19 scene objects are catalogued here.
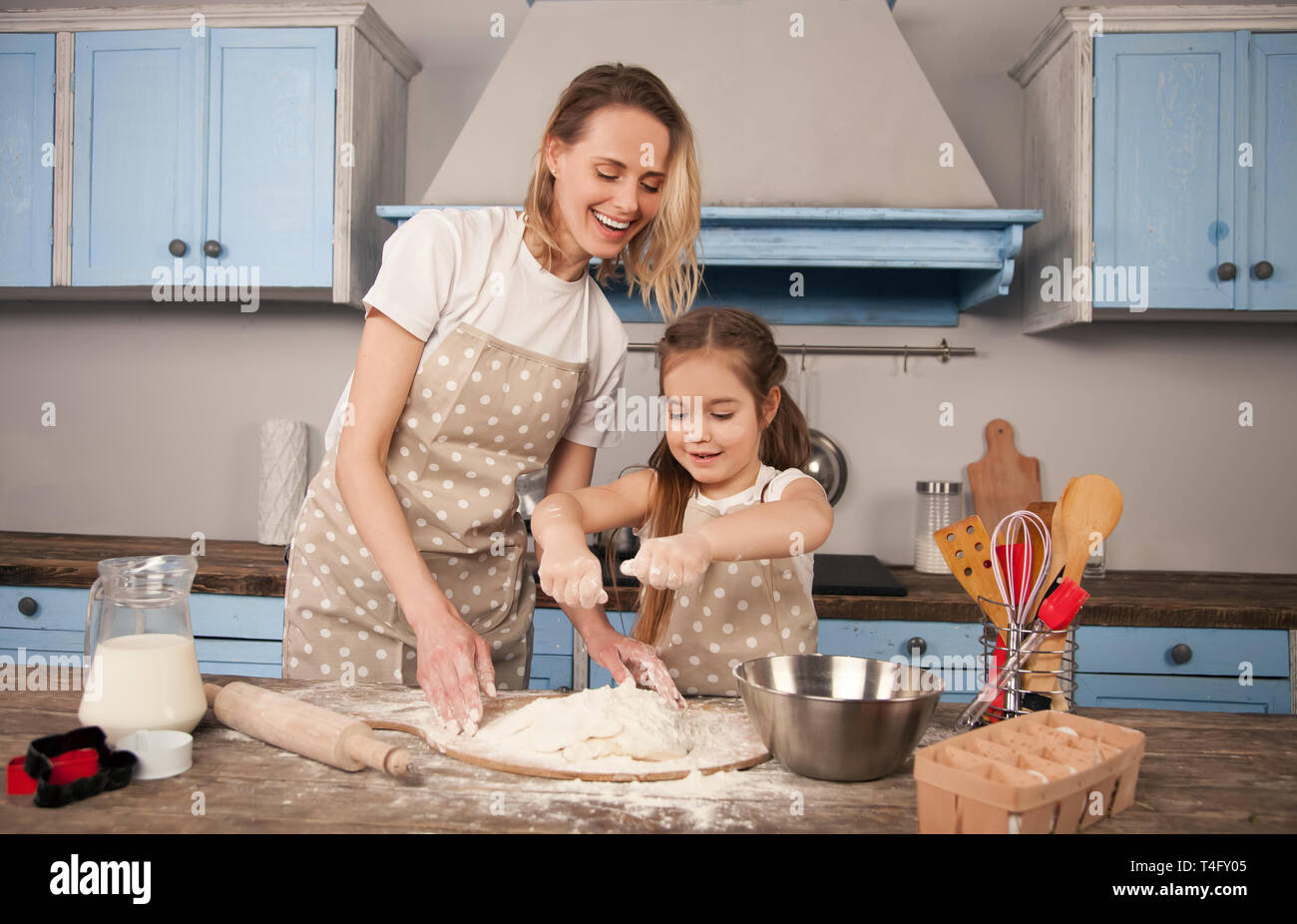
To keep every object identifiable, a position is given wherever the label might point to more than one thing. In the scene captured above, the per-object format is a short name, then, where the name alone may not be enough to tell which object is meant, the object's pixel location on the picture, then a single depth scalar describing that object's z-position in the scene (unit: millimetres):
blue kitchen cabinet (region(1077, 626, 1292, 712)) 1999
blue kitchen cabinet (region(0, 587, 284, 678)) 2111
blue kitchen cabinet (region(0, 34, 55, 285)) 2381
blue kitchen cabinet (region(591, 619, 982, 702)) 2020
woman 1250
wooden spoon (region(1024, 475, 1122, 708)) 958
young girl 1297
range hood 2234
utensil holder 937
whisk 952
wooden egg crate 665
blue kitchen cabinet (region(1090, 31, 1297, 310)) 2209
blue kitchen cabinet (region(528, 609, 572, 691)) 2100
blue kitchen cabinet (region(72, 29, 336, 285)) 2309
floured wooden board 827
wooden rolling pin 800
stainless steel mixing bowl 793
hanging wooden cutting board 2518
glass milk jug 868
